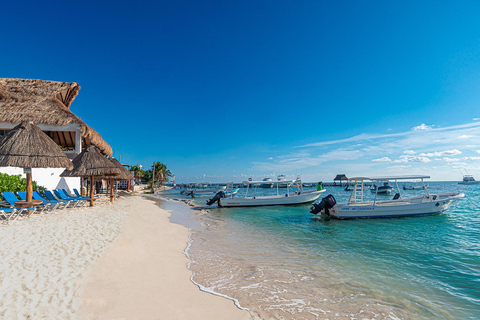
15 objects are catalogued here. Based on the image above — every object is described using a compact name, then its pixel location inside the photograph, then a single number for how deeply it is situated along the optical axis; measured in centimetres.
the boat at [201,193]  3878
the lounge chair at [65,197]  1198
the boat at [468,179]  8252
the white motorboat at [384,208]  1418
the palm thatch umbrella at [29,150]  897
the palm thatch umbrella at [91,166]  1198
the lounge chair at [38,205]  985
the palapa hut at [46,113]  1501
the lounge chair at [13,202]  871
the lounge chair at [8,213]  805
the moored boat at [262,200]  2105
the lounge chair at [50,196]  1148
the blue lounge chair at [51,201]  1022
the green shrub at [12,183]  1039
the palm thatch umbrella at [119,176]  1467
